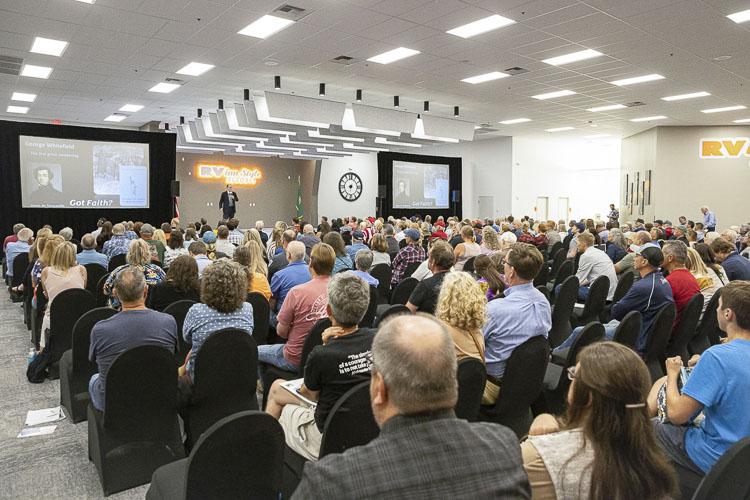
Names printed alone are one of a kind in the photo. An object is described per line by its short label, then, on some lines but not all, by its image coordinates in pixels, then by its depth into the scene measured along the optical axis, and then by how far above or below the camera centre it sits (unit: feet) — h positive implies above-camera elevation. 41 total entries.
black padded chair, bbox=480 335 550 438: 8.70 -3.19
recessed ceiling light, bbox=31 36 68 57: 25.55 +8.65
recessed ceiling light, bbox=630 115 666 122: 47.98 +9.22
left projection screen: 40.09 +2.97
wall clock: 79.51 +3.86
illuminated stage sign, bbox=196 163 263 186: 72.90 +5.40
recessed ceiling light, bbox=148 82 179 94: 35.14 +8.87
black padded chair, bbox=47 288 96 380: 13.62 -2.99
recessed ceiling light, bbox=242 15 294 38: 22.24 +8.55
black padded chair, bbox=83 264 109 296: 18.39 -2.48
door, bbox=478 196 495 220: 69.16 +0.57
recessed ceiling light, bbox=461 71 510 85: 31.94 +8.86
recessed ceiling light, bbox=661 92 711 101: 37.46 +9.00
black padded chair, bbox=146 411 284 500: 5.11 -2.73
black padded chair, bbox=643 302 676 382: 11.82 -3.03
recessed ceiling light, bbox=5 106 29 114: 44.65 +9.13
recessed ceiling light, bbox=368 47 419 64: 26.78 +8.69
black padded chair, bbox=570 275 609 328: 16.58 -3.24
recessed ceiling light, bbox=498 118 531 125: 50.57 +9.43
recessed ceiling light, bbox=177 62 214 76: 30.14 +8.77
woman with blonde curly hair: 8.95 -1.89
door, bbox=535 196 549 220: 71.56 +0.65
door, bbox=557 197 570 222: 75.77 +0.55
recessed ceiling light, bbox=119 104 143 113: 43.27 +9.07
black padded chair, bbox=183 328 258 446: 9.02 -3.22
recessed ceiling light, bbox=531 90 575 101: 37.01 +8.98
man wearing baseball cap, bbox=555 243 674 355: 12.48 -2.17
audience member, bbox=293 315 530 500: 3.13 -1.58
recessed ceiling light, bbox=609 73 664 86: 32.03 +8.81
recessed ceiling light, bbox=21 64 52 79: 30.63 +8.74
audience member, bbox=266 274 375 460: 7.25 -2.35
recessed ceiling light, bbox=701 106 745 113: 43.11 +9.20
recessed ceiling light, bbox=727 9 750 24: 20.98 +8.47
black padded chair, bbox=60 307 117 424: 11.02 -3.69
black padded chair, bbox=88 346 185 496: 8.31 -3.82
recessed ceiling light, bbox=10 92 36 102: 38.91 +8.98
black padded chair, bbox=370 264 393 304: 19.76 -2.76
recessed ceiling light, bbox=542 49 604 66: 26.76 +8.63
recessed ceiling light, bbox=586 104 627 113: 42.01 +9.11
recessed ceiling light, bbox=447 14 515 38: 21.94 +8.51
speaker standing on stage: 61.31 +0.78
